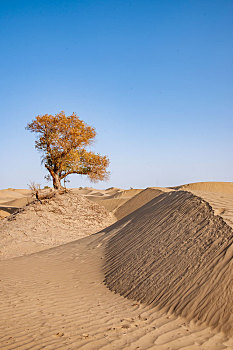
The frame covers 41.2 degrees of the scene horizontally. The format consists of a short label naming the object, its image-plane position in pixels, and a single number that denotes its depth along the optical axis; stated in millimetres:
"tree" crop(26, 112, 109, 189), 21188
